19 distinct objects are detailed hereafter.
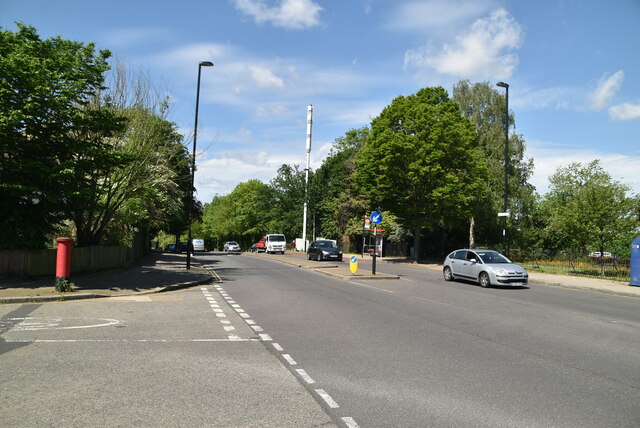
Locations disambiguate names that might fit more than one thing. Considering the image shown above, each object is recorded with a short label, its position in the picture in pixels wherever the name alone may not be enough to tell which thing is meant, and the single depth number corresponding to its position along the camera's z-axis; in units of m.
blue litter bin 19.95
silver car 18.84
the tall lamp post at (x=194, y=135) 23.29
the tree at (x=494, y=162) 43.25
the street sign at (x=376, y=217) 23.03
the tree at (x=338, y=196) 55.31
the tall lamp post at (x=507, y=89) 28.38
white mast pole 65.07
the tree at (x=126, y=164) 16.88
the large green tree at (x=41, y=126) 13.70
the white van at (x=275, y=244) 54.38
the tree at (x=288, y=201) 70.81
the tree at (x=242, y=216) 79.00
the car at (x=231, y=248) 64.38
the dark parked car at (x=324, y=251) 37.41
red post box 13.70
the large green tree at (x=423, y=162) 34.03
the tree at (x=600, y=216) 23.28
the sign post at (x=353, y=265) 22.95
